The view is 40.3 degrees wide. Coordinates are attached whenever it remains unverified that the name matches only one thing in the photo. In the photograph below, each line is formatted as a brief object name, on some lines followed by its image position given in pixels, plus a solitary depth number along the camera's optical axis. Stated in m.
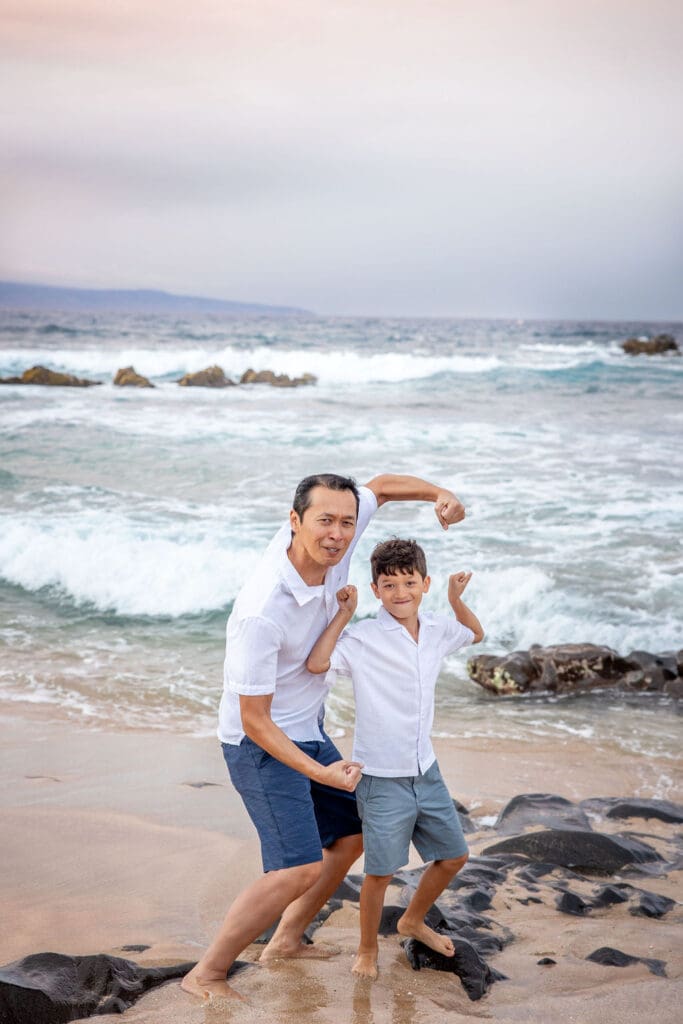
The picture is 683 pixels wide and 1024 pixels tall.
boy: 3.25
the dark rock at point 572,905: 3.93
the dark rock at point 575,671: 7.36
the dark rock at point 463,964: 3.25
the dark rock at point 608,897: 3.97
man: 2.97
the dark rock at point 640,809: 5.03
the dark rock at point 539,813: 4.88
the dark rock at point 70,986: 2.85
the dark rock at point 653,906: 3.86
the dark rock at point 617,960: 3.35
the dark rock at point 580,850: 4.40
